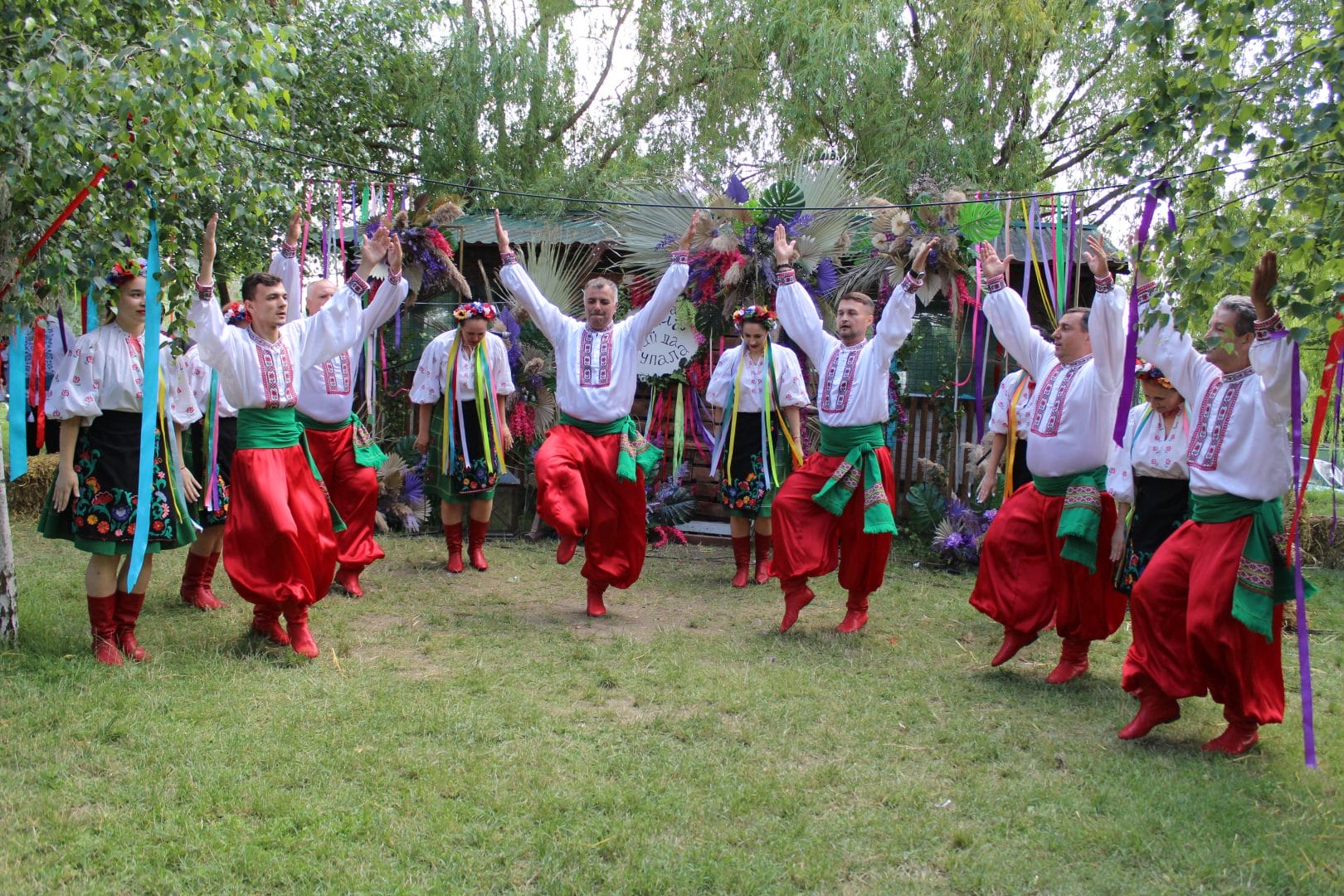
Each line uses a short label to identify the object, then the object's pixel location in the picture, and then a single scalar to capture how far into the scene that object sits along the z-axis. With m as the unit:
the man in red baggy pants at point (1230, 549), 3.50
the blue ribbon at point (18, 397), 4.26
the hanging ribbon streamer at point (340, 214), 6.03
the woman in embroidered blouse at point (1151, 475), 4.38
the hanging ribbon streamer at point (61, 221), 3.83
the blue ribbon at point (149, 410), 4.08
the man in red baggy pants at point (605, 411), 5.65
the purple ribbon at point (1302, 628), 3.34
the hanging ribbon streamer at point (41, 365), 4.99
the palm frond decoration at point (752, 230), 7.55
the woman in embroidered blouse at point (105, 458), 4.21
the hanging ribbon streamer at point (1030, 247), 5.41
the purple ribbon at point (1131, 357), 3.39
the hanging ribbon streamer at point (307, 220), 5.38
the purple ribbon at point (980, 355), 7.08
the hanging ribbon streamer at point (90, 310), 3.89
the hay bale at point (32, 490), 8.29
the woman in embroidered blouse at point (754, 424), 6.99
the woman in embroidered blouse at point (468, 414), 7.03
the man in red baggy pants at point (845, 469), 5.27
